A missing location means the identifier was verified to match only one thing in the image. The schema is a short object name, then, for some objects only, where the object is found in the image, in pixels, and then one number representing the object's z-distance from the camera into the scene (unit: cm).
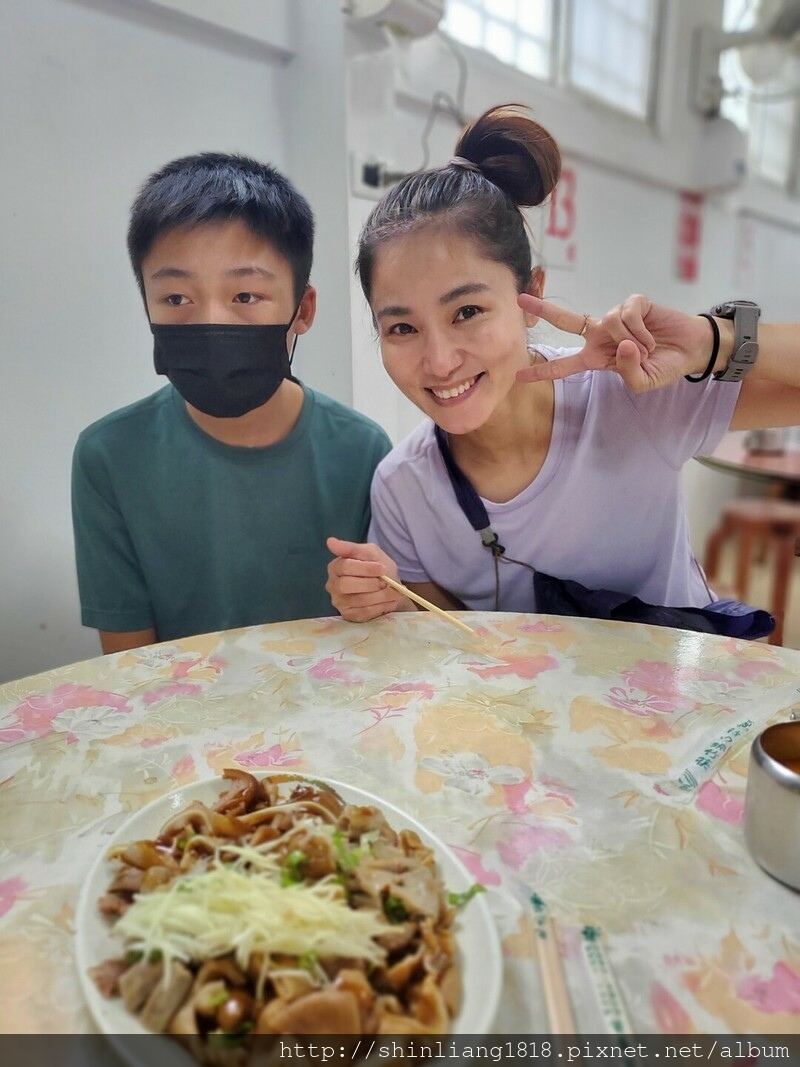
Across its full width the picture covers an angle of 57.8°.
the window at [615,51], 236
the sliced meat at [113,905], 57
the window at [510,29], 182
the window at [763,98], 344
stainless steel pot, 61
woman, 120
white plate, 47
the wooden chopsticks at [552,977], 49
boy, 120
